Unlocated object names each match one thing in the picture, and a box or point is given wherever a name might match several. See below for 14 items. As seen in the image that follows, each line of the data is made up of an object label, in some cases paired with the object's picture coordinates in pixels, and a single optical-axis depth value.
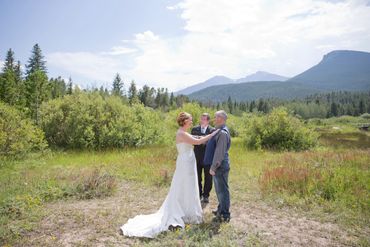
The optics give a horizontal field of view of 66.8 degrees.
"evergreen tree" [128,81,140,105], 75.44
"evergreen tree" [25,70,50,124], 28.23
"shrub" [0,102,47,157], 13.64
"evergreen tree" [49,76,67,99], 48.45
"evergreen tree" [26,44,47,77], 56.65
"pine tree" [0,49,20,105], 32.56
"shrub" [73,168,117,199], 8.13
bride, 5.92
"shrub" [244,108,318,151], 19.95
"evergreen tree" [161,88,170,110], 82.62
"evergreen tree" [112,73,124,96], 84.00
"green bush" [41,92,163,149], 18.17
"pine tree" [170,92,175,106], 86.25
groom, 5.75
